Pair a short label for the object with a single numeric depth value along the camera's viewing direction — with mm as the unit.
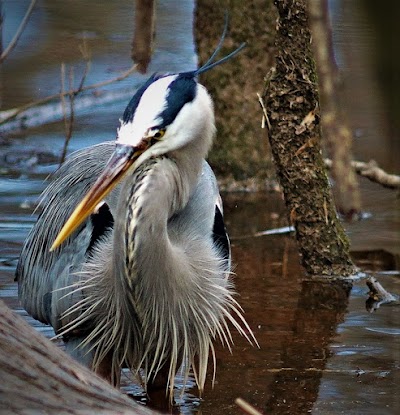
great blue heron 6844
